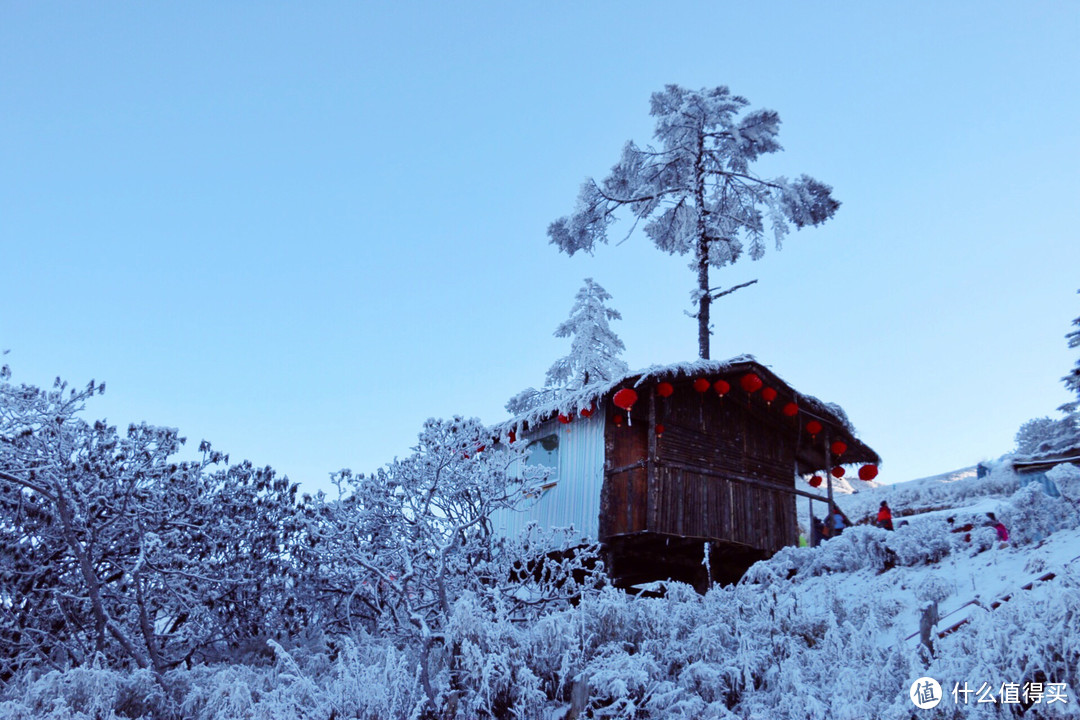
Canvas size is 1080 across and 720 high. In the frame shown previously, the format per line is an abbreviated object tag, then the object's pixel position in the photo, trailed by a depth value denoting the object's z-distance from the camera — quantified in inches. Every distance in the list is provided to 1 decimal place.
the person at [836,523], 580.7
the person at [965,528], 431.0
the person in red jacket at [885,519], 536.1
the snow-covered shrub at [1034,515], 365.1
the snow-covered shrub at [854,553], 406.0
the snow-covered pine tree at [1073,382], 1000.2
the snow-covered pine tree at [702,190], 740.0
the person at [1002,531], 410.6
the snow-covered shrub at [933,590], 298.2
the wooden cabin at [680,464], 535.2
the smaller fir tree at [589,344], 941.8
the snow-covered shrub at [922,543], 387.5
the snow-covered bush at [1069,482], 543.1
